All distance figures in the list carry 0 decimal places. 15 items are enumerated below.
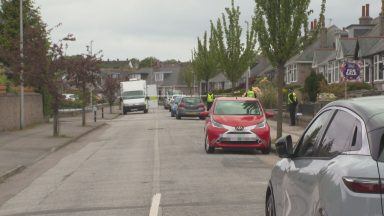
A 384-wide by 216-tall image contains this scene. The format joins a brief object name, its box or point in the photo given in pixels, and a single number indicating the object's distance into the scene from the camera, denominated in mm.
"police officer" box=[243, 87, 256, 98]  34781
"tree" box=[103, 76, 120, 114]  65000
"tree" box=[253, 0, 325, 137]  21312
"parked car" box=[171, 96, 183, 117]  47506
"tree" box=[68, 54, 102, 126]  30367
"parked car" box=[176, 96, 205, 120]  42250
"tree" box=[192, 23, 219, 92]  69062
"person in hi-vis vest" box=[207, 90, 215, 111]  44438
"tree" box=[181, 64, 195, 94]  111069
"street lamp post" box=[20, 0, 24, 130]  26217
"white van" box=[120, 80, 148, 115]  59438
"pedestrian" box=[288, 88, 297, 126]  30516
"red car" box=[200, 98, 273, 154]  18109
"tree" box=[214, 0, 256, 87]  40594
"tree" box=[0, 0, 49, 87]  25812
